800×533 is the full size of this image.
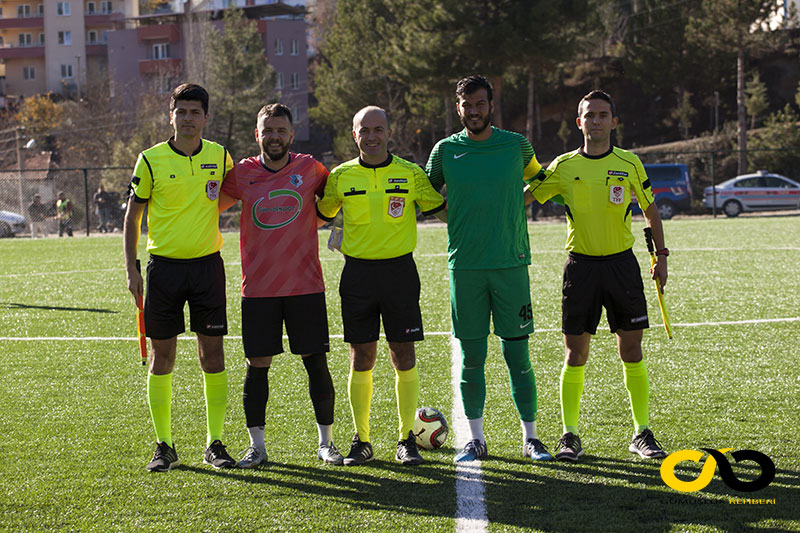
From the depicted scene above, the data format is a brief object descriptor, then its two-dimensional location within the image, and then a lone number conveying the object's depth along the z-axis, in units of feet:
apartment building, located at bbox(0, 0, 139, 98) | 245.45
